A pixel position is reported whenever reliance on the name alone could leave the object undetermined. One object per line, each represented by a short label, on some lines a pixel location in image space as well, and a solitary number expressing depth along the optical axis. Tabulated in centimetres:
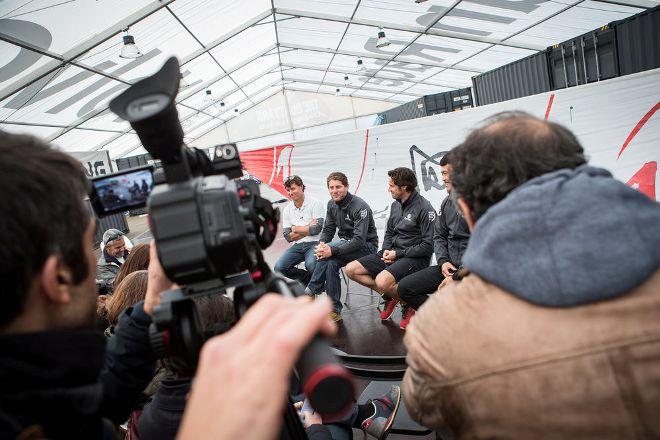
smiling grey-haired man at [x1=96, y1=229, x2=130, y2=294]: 414
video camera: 74
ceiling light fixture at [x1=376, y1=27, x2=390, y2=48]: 1034
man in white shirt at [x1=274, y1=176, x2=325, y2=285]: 454
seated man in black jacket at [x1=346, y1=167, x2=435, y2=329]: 362
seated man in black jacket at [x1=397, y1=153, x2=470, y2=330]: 320
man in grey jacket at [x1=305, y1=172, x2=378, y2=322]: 407
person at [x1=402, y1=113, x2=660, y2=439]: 73
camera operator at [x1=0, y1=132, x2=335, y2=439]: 43
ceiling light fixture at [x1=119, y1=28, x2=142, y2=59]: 710
